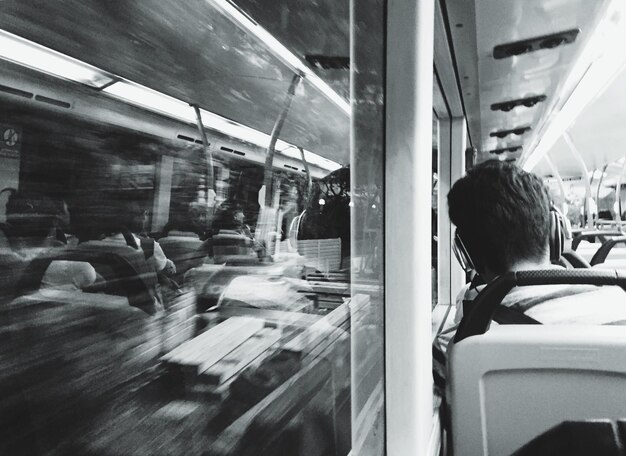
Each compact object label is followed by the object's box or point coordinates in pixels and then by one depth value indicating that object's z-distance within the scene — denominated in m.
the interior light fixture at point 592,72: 2.22
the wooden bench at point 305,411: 1.09
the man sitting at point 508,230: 1.20
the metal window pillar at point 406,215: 1.00
